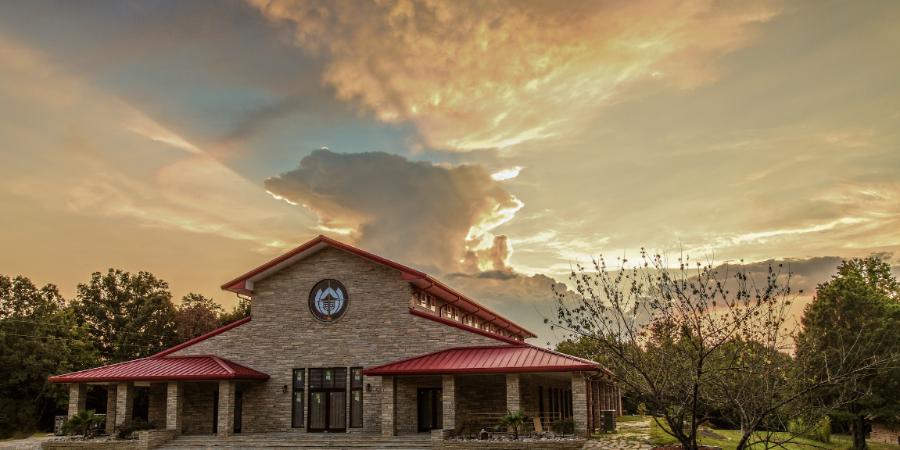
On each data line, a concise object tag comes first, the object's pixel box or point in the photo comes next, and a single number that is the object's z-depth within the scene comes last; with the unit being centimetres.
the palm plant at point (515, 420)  2303
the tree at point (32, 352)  4331
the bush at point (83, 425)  2775
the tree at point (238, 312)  5331
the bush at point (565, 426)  2347
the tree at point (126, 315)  5044
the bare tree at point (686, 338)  1190
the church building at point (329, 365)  2681
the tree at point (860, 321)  3228
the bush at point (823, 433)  3453
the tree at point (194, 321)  5062
